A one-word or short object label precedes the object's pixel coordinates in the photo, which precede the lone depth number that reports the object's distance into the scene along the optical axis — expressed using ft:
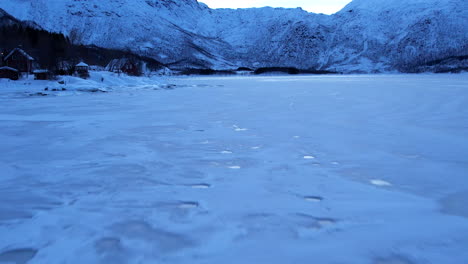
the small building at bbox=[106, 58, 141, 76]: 217.97
